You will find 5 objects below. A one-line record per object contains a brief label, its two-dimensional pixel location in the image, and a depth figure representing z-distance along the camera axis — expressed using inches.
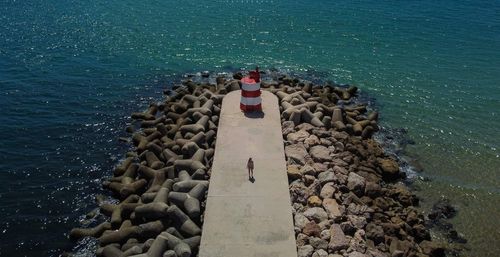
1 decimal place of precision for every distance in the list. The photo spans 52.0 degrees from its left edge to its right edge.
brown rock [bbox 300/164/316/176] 852.0
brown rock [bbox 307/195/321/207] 785.6
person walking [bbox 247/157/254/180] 804.0
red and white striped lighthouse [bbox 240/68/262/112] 980.6
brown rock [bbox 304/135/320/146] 946.4
